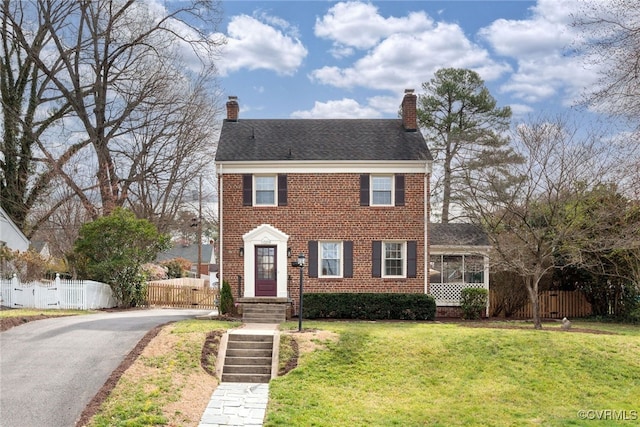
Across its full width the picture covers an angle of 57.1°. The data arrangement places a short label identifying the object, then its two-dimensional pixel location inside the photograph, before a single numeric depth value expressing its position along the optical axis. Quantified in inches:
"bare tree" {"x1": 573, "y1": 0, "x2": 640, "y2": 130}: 460.8
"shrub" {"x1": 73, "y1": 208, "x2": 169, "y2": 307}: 997.8
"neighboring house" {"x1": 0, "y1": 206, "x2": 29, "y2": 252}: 1159.0
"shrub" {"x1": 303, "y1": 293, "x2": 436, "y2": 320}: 844.6
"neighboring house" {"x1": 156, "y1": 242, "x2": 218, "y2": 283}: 2544.3
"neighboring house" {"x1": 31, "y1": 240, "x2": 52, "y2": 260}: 1972.4
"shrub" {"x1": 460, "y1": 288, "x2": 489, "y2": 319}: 959.0
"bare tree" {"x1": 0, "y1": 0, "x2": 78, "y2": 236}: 1258.0
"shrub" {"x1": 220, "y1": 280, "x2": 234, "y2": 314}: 838.5
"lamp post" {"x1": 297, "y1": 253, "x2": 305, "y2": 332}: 645.9
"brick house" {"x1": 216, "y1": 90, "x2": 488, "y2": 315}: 884.6
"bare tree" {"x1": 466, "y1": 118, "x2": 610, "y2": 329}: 749.3
